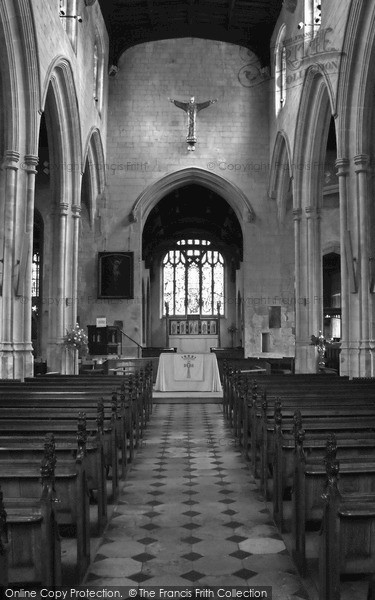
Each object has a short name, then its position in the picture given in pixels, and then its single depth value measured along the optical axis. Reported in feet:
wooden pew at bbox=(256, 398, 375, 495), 18.17
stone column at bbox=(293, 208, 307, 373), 58.34
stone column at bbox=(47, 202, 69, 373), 52.85
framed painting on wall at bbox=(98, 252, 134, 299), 71.46
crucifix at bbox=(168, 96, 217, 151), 69.46
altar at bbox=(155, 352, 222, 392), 53.21
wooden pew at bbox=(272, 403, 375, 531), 15.23
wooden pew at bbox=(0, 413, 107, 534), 14.58
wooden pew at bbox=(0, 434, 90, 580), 12.66
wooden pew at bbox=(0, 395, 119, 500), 18.06
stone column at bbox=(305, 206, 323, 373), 57.36
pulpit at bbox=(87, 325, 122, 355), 64.59
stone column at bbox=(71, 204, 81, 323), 55.16
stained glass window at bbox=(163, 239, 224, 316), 111.45
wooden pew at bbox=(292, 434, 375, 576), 13.12
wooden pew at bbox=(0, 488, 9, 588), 7.55
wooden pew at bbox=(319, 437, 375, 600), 10.43
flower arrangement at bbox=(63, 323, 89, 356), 52.60
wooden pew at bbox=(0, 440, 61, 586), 10.17
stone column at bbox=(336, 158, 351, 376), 40.57
